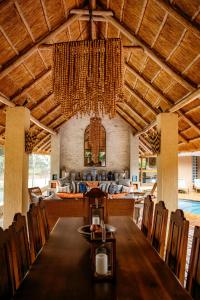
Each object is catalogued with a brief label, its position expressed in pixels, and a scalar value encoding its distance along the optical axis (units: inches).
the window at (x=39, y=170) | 374.7
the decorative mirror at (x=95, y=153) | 371.8
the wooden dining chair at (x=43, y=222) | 96.9
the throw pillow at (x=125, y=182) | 334.3
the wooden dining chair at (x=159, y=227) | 84.5
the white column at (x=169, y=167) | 194.4
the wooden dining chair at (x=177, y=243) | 65.2
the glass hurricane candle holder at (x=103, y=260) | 54.2
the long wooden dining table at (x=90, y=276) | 47.8
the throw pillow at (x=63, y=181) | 328.6
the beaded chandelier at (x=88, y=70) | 108.9
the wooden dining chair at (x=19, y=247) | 59.4
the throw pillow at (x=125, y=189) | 300.0
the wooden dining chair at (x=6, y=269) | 51.4
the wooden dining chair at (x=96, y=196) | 118.1
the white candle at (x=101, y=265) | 54.8
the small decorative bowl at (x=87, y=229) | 84.5
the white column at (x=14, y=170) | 179.1
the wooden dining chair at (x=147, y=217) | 101.2
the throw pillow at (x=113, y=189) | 306.3
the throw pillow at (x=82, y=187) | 321.5
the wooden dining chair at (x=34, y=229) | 82.7
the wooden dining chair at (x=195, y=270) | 53.8
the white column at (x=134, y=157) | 361.9
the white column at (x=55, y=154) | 359.4
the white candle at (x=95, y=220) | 92.5
